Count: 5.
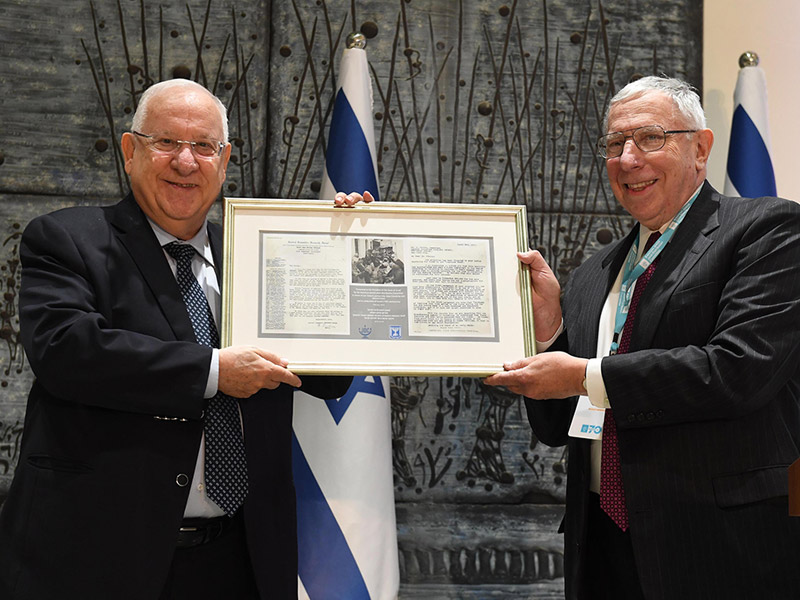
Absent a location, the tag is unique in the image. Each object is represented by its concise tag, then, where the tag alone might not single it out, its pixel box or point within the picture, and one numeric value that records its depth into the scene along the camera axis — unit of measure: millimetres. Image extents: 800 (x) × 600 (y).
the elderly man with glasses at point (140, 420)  2000
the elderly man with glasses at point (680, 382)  2076
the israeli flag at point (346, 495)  3117
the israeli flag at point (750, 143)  3576
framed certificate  2238
